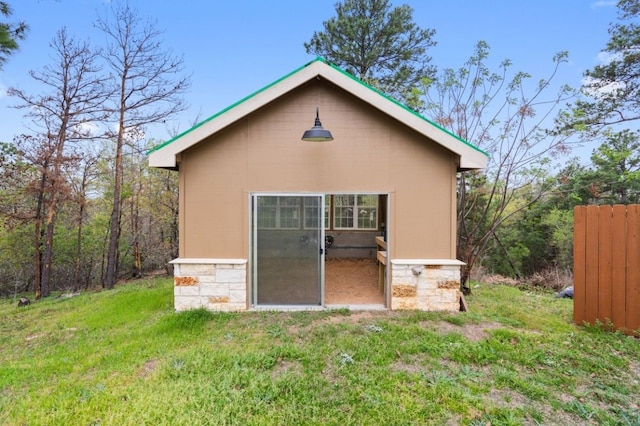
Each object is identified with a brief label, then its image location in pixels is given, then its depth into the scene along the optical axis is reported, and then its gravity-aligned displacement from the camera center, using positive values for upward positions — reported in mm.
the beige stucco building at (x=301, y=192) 5844 +362
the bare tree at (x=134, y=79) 13086 +5526
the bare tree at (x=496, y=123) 8383 +2465
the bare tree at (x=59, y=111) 11969 +3831
